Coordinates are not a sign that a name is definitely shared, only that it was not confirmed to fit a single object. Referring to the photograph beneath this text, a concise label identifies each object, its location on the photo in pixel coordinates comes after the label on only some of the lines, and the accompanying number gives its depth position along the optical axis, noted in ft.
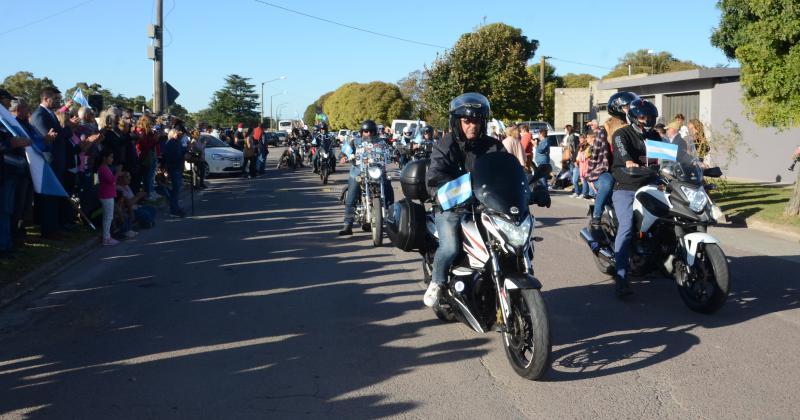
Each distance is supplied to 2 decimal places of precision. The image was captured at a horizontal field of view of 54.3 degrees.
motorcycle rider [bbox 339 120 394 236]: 39.70
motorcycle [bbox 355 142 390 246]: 37.52
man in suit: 36.29
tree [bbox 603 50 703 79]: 248.71
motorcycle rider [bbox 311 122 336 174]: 84.53
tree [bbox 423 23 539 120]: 137.18
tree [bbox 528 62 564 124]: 155.04
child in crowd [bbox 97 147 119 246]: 38.04
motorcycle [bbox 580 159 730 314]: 22.03
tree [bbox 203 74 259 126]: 330.75
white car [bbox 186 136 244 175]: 89.97
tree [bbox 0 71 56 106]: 129.90
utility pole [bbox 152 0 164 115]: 75.00
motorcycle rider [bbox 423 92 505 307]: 19.35
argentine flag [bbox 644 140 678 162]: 23.73
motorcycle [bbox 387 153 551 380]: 16.65
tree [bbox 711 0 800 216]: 40.50
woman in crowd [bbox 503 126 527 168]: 52.44
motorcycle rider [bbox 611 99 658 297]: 24.39
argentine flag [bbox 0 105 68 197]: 30.22
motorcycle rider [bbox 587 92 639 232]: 26.25
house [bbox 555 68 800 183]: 75.87
